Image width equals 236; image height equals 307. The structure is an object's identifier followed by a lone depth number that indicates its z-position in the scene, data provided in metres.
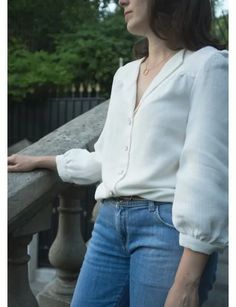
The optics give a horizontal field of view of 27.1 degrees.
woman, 1.22
